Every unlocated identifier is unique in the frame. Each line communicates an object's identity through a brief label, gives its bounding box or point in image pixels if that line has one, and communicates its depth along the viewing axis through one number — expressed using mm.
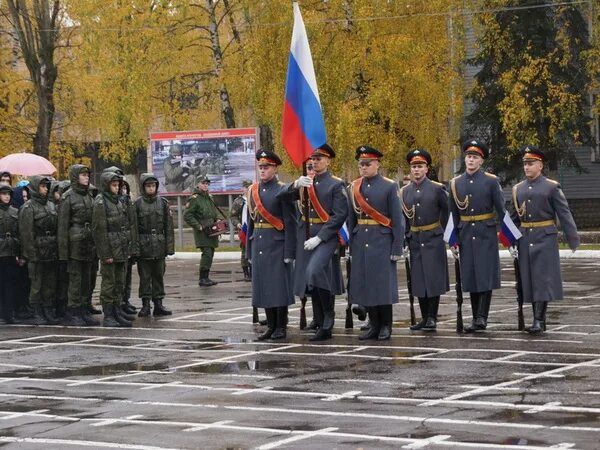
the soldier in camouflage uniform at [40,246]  18516
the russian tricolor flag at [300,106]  16469
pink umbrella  26781
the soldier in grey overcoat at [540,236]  15570
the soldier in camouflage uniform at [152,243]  19266
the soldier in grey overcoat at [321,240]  15391
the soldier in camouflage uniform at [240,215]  25170
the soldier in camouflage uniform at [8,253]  18781
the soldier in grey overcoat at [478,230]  15906
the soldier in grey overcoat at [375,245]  15375
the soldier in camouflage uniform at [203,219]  25547
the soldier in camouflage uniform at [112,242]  17953
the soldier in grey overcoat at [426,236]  16156
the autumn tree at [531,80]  37750
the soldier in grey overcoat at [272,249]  15836
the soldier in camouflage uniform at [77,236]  18234
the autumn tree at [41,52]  40219
